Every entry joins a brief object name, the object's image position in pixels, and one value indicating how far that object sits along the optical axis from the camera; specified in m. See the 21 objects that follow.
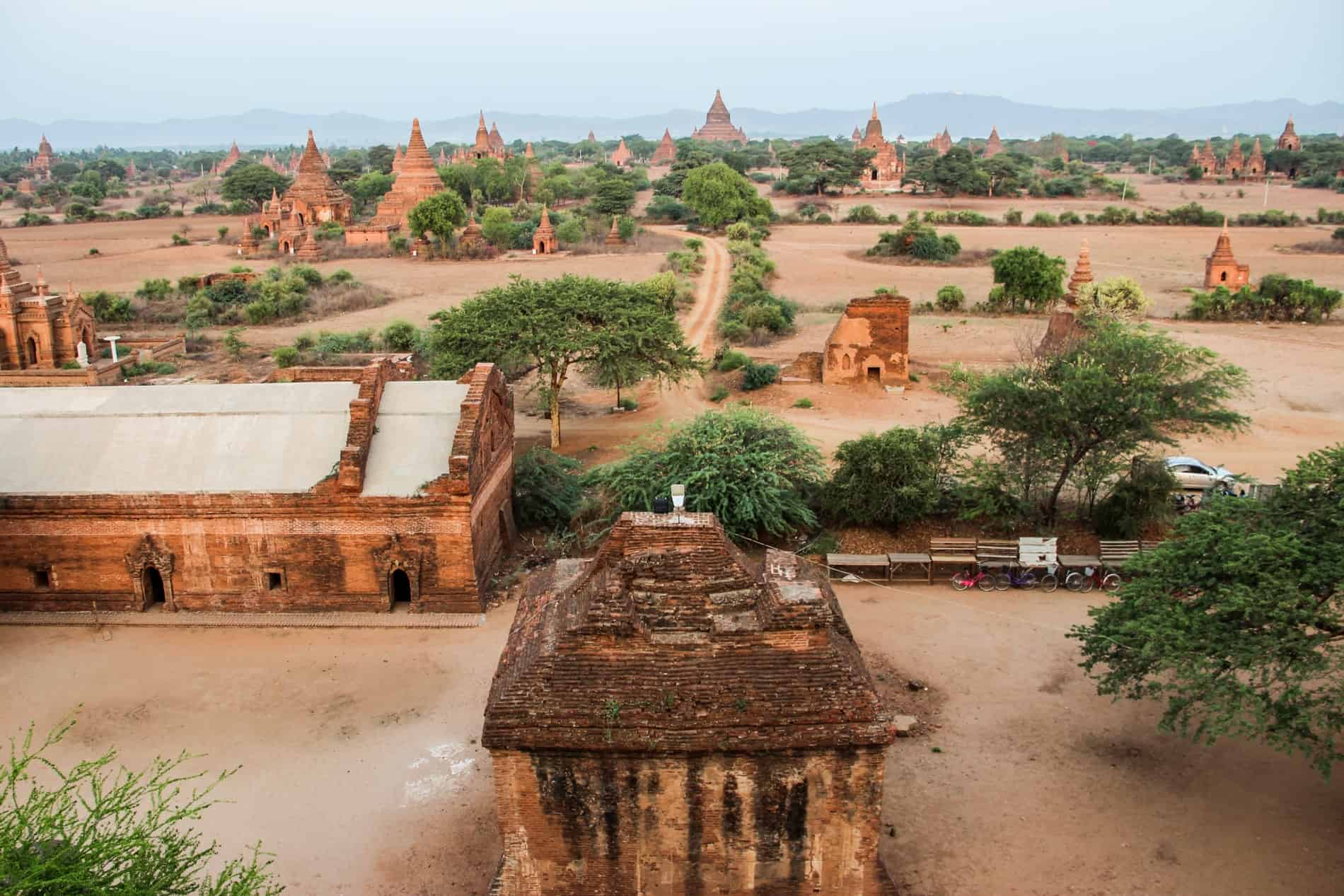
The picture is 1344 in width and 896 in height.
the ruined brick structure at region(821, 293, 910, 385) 35.34
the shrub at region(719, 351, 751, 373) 37.62
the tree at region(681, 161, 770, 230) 81.88
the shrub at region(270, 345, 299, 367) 38.75
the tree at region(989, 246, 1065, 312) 48.28
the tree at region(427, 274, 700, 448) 29.09
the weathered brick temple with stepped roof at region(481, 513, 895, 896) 10.56
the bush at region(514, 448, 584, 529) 23.72
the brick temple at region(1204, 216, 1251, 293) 53.66
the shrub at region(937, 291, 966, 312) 49.34
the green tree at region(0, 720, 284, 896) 9.22
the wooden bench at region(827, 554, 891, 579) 21.41
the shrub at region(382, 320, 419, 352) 39.34
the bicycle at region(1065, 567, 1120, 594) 20.97
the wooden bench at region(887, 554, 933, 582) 21.28
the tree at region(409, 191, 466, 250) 70.25
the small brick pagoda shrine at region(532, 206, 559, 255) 71.31
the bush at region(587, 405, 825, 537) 21.89
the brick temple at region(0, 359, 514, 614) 19.58
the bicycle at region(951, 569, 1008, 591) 20.95
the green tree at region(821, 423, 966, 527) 22.72
